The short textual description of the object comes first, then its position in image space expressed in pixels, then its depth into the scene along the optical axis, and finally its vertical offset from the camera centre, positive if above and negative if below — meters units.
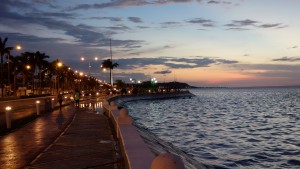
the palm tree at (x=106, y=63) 149.90 +10.50
